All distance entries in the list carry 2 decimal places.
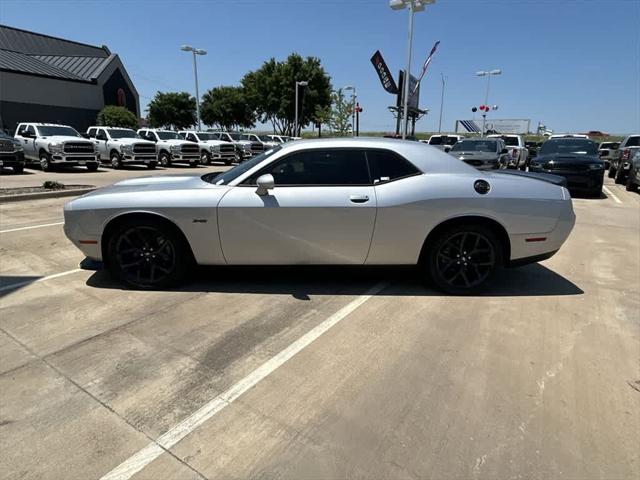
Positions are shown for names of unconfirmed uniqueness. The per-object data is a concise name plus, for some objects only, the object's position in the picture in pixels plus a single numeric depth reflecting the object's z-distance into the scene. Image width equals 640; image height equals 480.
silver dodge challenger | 4.09
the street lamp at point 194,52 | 33.06
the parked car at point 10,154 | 14.95
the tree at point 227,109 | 57.09
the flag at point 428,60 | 29.27
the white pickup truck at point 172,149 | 22.23
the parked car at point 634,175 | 13.48
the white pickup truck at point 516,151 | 18.09
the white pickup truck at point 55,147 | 16.77
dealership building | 34.00
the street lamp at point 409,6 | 17.38
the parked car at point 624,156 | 15.53
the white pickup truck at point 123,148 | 19.66
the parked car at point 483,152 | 14.28
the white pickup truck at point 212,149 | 24.78
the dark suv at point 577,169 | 12.15
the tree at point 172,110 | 61.59
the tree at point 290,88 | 50.47
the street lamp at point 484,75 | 40.46
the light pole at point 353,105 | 38.77
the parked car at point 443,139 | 24.87
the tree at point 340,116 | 41.78
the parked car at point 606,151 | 25.75
